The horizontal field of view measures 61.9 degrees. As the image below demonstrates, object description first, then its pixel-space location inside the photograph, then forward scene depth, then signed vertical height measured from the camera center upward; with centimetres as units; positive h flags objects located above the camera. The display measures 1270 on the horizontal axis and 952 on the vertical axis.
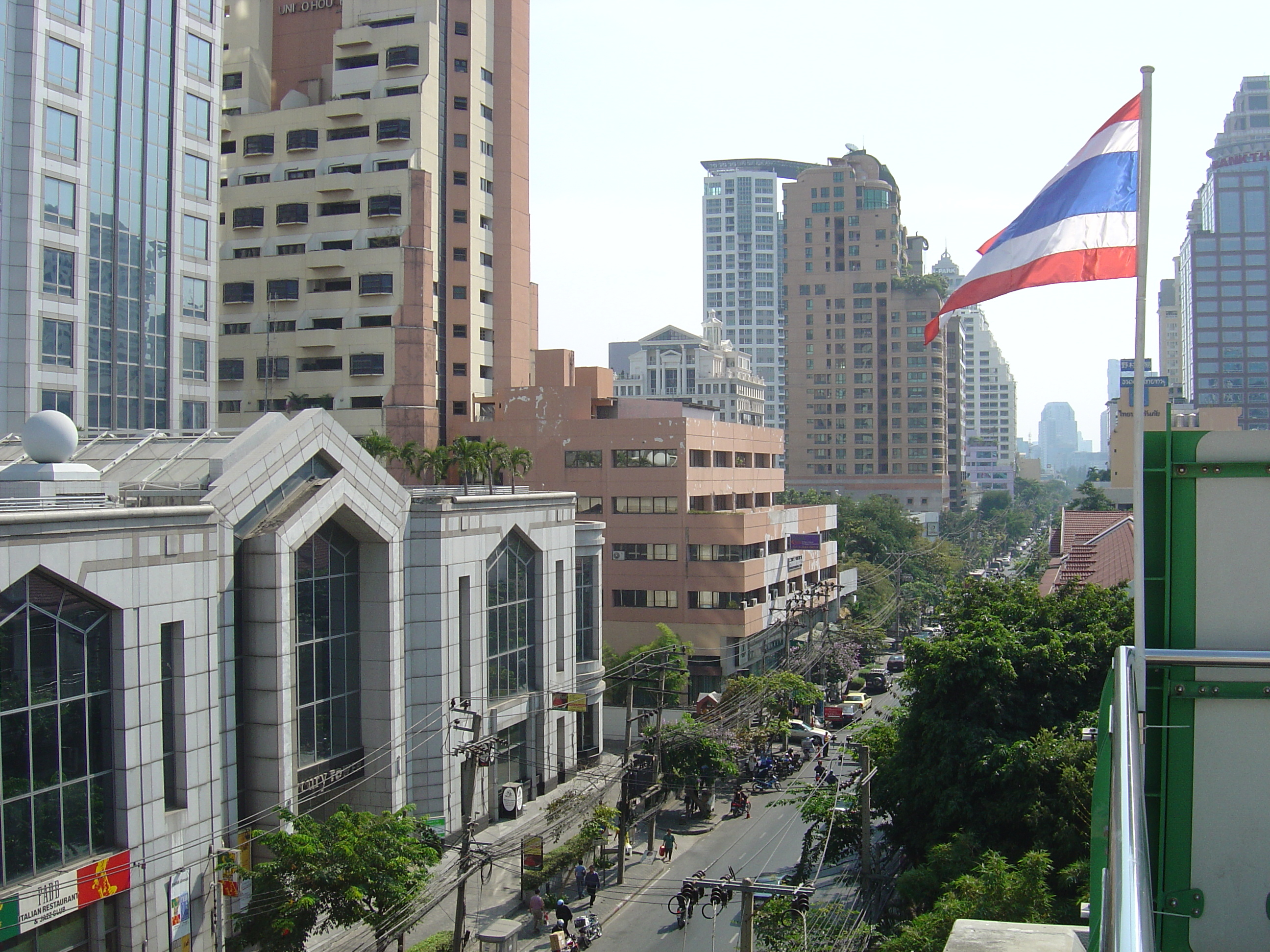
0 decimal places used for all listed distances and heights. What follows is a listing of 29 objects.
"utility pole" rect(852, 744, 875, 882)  2589 -851
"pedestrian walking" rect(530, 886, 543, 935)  3116 -1260
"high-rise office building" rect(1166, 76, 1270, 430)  15375 +2844
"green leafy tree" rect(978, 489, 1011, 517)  17625 -270
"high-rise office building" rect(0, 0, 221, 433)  4575 +1282
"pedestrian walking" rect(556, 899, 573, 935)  3028 -1242
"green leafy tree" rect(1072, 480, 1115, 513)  10350 -158
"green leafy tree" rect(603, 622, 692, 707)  5416 -971
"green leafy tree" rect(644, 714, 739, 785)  4225 -1084
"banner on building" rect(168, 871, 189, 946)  2330 -945
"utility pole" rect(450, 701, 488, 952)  2419 -785
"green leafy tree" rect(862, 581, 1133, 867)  2302 -584
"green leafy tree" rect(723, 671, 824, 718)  5109 -1007
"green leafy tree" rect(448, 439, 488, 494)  5656 +153
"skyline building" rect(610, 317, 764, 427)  16238 +1743
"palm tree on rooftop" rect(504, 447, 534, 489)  5959 +133
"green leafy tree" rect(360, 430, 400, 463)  6259 +219
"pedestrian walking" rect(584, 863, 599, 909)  3322 -1256
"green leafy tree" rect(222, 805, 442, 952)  2317 -898
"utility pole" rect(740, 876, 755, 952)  2131 -869
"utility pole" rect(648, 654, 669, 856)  3710 -1078
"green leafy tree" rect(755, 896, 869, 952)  2286 -995
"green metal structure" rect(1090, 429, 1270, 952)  729 -150
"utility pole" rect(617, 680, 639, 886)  3497 -1132
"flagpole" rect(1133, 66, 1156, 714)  710 +8
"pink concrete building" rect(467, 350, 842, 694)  6156 -164
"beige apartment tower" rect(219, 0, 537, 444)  6956 +1847
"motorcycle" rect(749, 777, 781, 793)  4612 -1315
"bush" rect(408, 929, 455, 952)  2691 -1203
